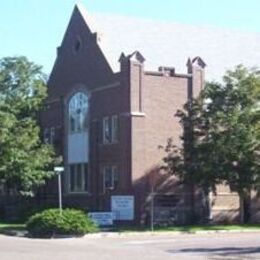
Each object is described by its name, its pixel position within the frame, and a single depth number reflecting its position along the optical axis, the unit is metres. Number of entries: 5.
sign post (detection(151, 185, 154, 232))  44.21
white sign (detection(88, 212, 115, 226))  42.66
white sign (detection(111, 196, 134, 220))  46.22
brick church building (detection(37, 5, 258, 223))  48.22
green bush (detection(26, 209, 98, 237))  36.75
